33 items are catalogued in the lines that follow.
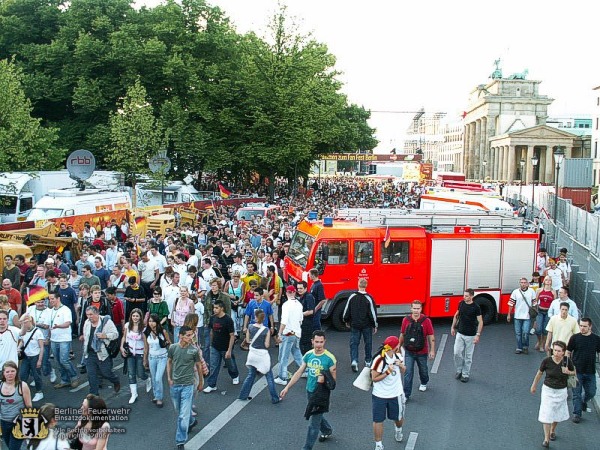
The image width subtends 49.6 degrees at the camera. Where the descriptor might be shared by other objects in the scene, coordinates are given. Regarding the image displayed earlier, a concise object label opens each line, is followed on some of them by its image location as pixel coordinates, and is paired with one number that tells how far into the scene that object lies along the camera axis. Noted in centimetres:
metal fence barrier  1566
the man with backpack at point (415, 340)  1028
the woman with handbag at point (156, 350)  965
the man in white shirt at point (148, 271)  1512
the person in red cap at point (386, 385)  838
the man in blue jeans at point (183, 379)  845
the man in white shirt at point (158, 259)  1539
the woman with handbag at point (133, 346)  1009
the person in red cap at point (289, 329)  1094
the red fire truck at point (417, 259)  1505
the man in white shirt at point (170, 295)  1235
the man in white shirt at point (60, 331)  1059
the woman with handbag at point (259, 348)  992
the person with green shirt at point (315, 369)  816
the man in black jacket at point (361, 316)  1164
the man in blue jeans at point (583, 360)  995
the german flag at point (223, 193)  3745
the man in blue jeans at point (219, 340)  1034
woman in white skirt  888
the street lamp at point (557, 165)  3049
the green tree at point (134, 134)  3825
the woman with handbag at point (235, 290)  1353
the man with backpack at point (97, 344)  982
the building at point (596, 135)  9038
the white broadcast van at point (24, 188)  3020
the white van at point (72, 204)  2630
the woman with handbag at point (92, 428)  612
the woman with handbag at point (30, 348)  982
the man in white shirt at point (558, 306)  1194
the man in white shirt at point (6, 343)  884
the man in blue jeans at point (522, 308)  1341
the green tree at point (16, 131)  3412
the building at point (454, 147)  17874
